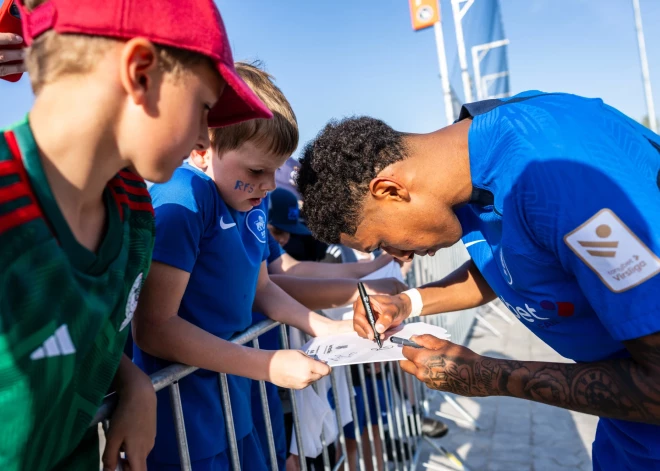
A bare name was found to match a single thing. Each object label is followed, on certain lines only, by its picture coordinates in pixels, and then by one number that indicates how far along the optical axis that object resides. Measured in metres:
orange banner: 7.33
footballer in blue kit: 1.17
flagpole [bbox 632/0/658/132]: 18.91
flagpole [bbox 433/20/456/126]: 7.78
